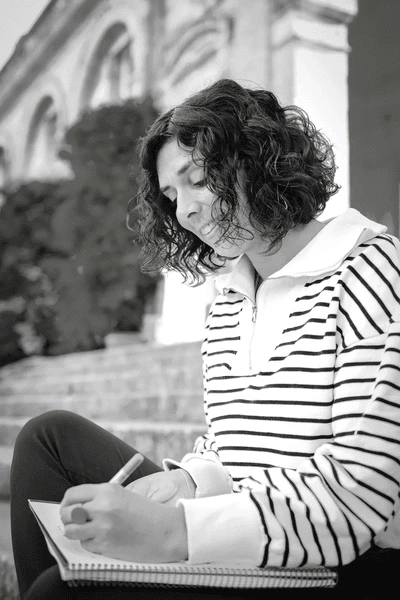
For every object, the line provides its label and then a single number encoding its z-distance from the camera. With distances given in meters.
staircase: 2.30
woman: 0.69
